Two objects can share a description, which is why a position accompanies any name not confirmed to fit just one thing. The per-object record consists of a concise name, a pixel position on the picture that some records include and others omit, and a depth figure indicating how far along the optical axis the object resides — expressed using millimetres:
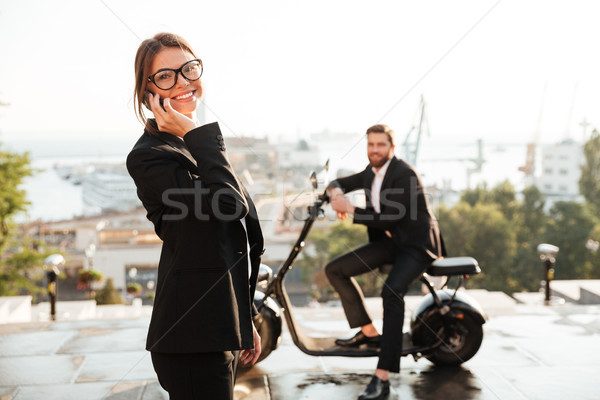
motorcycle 3391
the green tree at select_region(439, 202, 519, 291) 38969
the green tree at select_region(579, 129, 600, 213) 51344
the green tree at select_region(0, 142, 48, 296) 15273
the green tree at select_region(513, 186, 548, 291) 39125
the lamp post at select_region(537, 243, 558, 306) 6416
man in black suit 3209
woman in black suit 1452
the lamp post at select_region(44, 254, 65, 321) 6297
